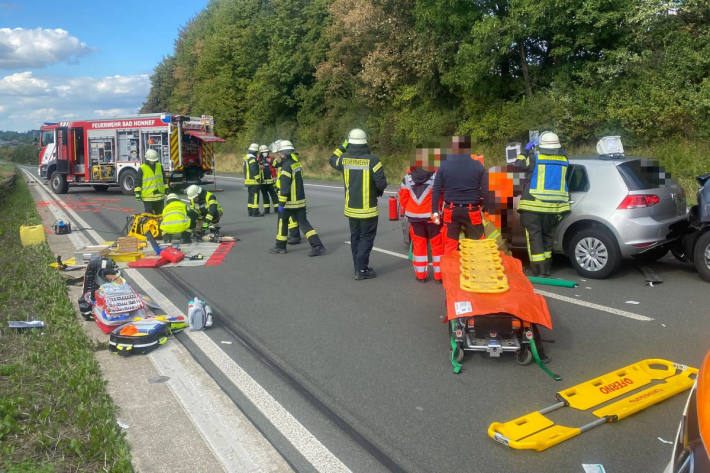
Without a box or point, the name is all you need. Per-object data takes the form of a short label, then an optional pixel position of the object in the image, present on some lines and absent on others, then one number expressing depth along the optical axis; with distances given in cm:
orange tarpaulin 491
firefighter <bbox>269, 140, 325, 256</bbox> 1028
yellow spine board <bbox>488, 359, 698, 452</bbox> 376
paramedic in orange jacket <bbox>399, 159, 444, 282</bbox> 786
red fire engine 2248
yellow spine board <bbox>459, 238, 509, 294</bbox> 520
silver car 760
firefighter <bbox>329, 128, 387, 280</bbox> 815
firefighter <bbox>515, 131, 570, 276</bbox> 789
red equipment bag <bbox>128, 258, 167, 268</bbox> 945
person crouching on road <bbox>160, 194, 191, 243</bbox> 1098
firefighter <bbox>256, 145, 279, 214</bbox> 1580
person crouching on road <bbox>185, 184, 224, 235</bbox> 1179
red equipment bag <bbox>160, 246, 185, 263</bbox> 971
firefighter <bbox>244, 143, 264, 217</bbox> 1544
